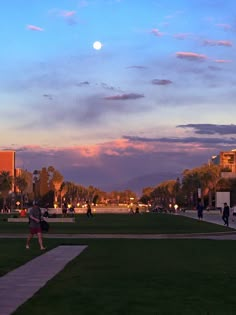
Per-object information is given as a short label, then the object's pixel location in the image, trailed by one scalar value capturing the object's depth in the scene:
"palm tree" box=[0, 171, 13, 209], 130.61
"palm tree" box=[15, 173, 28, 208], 156.62
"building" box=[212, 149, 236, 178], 145.25
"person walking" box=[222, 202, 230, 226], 42.81
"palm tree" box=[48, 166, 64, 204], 178.62
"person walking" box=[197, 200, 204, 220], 58.25
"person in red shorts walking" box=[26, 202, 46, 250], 22.44
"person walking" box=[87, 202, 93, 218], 65.94
